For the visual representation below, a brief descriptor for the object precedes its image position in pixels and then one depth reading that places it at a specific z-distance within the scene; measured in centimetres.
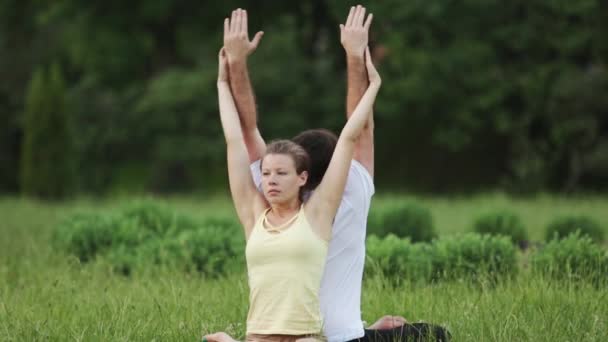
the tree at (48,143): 3606
